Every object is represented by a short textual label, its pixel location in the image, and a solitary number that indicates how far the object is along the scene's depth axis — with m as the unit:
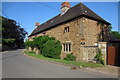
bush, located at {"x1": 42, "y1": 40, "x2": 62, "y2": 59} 13.95
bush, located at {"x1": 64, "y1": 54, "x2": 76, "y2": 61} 12.15
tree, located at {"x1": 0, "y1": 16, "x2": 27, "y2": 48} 29.79
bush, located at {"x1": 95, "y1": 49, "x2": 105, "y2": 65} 9.14
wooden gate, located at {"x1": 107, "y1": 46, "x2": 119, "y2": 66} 8.76
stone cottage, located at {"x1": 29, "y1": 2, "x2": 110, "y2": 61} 11.34
